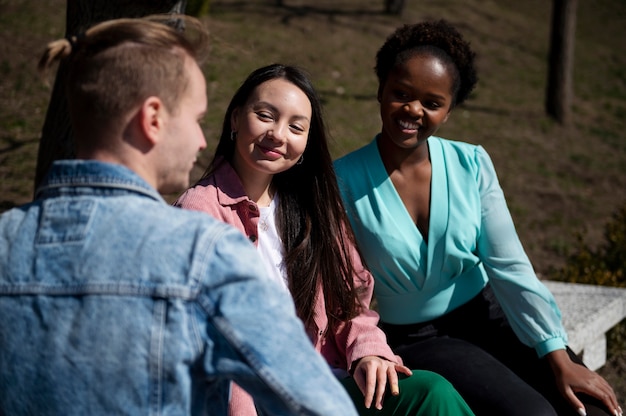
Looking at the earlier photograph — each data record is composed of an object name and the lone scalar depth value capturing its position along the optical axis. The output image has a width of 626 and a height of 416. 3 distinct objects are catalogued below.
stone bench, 3.99
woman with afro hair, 2.99
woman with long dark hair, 2.49
